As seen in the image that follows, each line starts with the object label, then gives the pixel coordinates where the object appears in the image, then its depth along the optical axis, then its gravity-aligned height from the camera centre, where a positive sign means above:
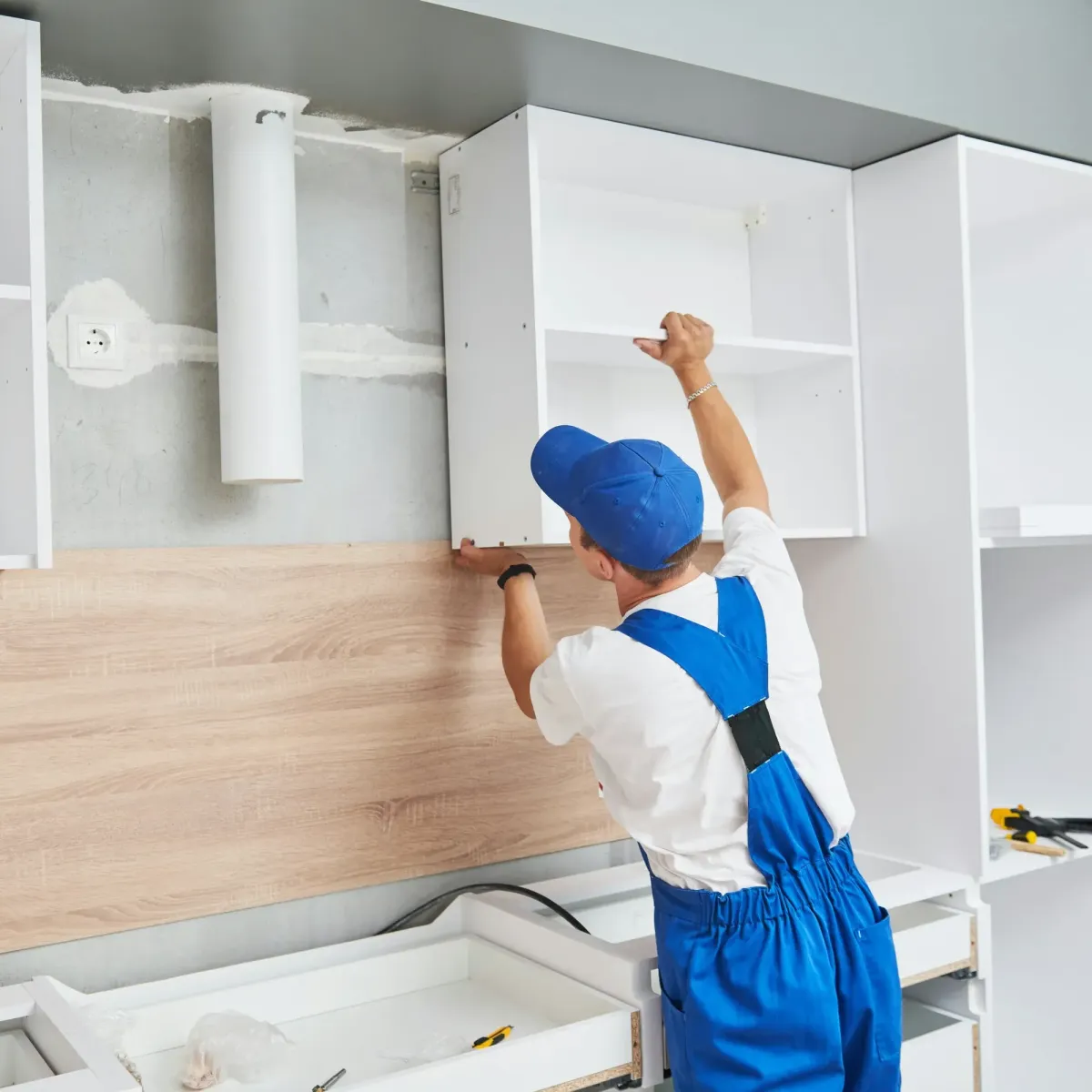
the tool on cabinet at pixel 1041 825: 2.31 -0.55
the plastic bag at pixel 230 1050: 1.64 -0.68
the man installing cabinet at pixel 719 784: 1.58 -0.31
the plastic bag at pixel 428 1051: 1.72 -0.71
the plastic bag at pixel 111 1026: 1.69 -0.65
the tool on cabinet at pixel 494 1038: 1.68 -0.68
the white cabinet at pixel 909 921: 2.01 -0.66
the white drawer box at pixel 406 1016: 1.59 -0.69
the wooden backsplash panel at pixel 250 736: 1.82 -0.28
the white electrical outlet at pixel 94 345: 1.87 +0.36
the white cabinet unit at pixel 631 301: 2.01 +0.50
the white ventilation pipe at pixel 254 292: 1.86 +0.44
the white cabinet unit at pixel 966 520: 2.20 +0.06
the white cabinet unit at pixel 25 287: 1.50 +0.36
